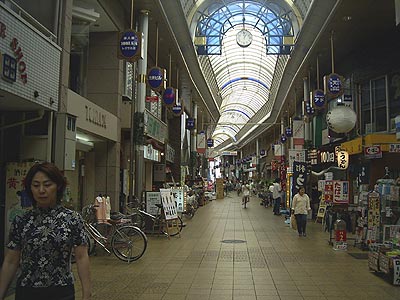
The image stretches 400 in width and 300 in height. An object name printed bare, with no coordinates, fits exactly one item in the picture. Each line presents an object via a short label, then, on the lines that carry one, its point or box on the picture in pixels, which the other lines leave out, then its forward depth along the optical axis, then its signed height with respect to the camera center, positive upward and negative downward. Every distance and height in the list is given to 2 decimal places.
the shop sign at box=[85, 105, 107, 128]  10.21 +1.57
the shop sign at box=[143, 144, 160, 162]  17.11 +1.19
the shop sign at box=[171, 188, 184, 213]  15.96 -0.55
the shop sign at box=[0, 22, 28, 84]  6.01 +1.68
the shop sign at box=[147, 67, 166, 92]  13.46 +3.18
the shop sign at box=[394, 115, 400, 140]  7.38 +0.99
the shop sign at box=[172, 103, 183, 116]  19.92 +3.31
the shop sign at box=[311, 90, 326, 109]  16.38 +3.17
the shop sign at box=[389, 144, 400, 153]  10.02 +0.84
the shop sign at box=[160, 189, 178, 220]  12.26 -0.64
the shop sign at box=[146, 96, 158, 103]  17.00 +3.27
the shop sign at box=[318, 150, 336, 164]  16.70 +1.07
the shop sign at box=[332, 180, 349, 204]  11.85 -0.21
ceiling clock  21.23 +7.08
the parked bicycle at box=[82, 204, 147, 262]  8.43 -1.16
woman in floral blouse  2.64 -0.40
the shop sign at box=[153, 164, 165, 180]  21.20 +0.42
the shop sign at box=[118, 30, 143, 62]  10.71 +3.31
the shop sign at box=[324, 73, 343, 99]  13.77 +3.12
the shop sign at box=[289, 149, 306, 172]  19.48 +1.23
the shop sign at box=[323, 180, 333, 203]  12.66 -0.21
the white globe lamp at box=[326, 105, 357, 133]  11.65 +1.75
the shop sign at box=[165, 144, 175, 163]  22.77 +1.49
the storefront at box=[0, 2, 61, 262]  6.23 +1.24
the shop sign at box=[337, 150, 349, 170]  12.88 +0.74
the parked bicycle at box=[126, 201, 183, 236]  12.20 -1.07
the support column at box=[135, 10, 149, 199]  13.27 +2.60
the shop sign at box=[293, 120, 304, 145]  21.23 +2.52
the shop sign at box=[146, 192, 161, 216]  12.86 -0.60
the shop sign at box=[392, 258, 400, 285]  6.70 -1.34
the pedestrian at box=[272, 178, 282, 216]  20.72 -0.79
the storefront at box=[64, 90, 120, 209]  10.88 +0.54
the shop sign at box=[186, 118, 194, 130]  27.12 +3.65
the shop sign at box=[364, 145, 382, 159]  11.18 +0.86
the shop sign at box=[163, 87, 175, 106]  16.16 +3.16
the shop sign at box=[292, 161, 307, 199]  15.62 +0.27
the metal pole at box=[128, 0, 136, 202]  13.05 +0.85
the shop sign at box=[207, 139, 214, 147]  42.44 +3.89
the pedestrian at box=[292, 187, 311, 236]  12.65 -0.74
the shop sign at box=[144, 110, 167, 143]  16.30 +2.22
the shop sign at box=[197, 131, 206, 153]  31.97 +2.96
